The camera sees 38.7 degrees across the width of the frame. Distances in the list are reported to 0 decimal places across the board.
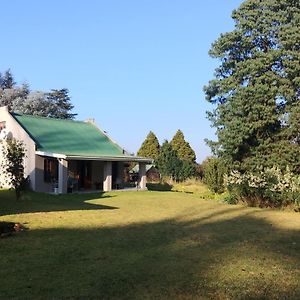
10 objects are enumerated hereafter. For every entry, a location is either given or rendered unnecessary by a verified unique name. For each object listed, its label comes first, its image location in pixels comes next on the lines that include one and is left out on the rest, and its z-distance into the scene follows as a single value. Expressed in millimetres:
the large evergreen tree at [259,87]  24219
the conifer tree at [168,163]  39312
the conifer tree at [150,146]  46462
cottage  27266
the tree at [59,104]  58469
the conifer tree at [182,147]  46031
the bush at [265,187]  18766
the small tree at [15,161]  20558
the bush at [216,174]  26359
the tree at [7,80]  71494
